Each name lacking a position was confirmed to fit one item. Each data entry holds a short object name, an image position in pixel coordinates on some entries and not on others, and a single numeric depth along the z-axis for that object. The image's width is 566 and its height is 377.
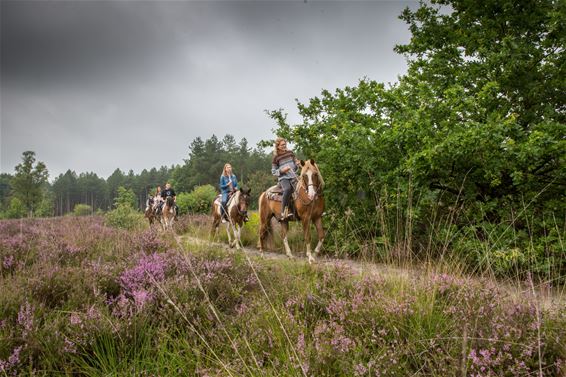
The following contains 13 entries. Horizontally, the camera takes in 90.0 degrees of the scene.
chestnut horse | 7.33
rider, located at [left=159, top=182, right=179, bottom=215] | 18.23
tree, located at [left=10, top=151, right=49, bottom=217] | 43.59
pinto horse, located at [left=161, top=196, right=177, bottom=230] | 16.84
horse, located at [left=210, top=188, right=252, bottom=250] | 10.34
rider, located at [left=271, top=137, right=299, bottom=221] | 8.33
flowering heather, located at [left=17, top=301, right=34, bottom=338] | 2.26
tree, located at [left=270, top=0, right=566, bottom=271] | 5.35
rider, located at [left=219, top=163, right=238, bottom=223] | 11.20
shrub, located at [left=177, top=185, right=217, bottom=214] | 27.75
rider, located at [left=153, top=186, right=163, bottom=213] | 19.17
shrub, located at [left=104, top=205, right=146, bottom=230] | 13.98
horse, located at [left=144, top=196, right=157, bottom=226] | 20.40
